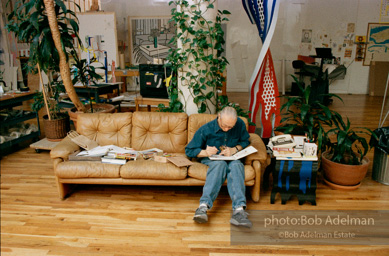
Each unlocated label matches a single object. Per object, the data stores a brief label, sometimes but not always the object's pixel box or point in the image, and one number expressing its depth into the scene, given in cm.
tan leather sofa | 290
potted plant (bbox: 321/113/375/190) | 321
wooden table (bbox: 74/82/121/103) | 477
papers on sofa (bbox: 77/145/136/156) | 303
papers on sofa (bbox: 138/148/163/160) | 313
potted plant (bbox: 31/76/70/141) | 441
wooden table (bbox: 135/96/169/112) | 457
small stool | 290
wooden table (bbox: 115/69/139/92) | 650
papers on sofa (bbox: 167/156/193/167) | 288
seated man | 266
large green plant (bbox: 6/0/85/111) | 356
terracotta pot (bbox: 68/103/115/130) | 415
